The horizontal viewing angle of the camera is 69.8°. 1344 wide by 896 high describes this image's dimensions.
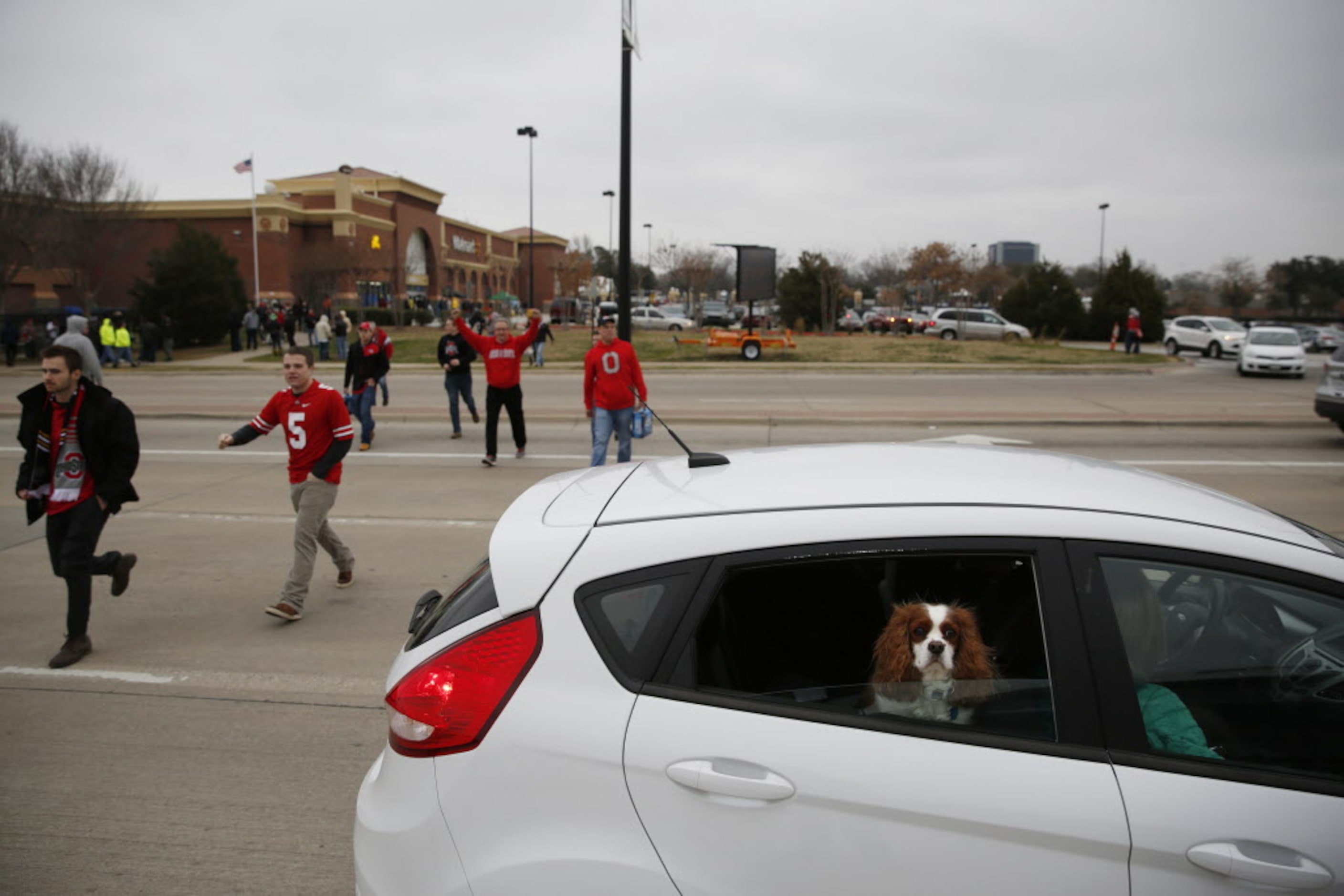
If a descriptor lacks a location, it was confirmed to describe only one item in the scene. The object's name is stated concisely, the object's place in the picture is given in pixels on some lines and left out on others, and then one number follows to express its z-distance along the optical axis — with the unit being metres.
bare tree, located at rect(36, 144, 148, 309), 39.62
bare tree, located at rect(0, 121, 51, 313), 36.31
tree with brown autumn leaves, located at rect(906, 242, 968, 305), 66.12
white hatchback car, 2.03
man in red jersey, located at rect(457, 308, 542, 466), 11.68
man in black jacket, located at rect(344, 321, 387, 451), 12.98
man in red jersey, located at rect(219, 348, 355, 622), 6.16
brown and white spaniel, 2.26
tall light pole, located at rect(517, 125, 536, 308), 54.88
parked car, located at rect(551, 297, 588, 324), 60.31
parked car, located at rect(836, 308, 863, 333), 52.25
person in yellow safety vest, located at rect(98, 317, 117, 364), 29.30
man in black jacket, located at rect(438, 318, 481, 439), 13.59
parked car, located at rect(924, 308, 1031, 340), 42.44
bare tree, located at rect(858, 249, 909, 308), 77.31
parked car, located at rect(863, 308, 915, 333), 48.62
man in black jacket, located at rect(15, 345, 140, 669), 5.41
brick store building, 50.41
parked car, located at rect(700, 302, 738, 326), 49.91
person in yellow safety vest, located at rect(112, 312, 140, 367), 29.75
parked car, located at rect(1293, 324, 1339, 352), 46.44
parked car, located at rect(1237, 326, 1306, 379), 26.02
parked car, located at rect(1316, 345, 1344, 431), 12.97
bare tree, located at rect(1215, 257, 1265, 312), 75.62
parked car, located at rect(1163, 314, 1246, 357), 35.09
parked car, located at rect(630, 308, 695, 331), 50.09
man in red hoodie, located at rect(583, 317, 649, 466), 10.23
